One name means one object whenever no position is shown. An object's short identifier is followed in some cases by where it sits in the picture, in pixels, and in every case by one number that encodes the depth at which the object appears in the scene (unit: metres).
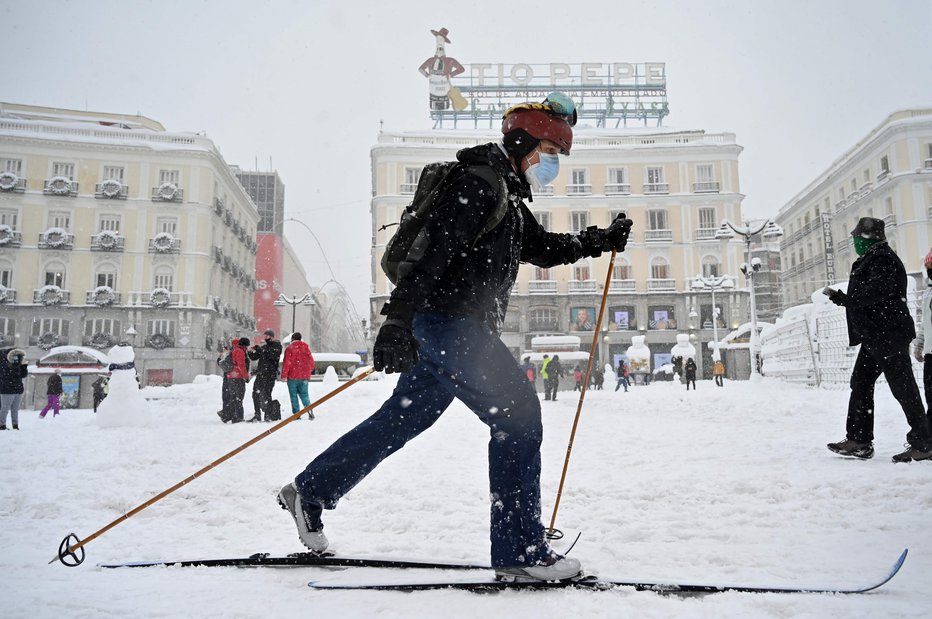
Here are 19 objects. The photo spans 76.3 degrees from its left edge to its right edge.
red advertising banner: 61.94
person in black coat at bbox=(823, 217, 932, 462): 4.00
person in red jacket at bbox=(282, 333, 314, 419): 10.01
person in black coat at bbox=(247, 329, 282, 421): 9.85
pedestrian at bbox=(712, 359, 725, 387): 21.77
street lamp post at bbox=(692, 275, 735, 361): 36.66
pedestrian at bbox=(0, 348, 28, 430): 10.11
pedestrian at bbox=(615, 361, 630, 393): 21.32
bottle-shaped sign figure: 42.00
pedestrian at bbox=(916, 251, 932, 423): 4.29
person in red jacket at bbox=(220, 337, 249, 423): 9.80
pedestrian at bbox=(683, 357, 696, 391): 20.48
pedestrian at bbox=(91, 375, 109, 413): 17.69
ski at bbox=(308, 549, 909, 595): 1.69
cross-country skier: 1.86
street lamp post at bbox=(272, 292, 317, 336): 27.69
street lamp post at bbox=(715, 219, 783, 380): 19.72
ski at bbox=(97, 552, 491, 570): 2.04
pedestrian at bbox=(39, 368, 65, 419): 14.23
